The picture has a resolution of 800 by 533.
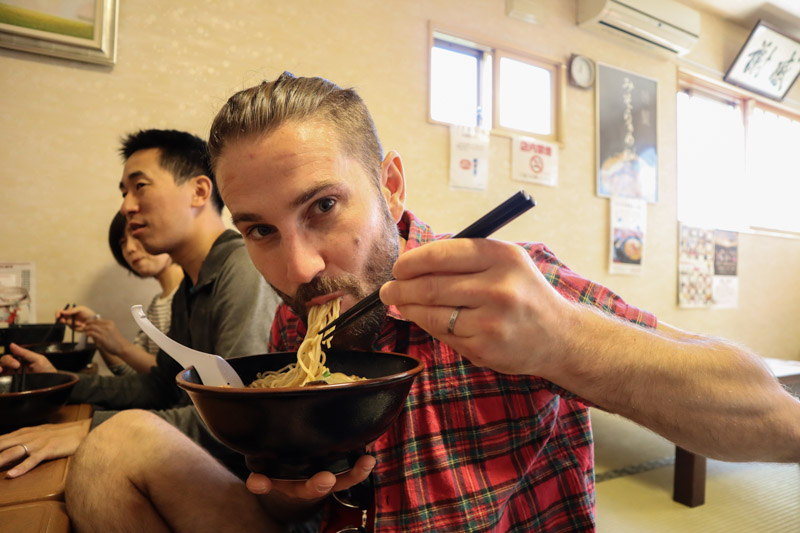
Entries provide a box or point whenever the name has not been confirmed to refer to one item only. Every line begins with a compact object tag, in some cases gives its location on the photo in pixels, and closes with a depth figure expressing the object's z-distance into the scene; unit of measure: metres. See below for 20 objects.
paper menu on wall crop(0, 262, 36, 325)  2.63
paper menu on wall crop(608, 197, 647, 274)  4.66
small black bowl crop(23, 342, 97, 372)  2.05
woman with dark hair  2.48
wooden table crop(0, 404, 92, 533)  0.87
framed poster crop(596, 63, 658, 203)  4.59
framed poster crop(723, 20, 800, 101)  5.19
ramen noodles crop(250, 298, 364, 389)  1.00
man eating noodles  0.72
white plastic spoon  0.91
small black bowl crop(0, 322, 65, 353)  2.13
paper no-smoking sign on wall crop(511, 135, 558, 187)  4.14
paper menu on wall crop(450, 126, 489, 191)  3.88
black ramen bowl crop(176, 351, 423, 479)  0.67
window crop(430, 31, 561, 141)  3.96
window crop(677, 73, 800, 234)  5.24
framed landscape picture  2.63
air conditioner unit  4.32
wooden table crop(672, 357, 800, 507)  2.50
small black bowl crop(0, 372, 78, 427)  1.33
